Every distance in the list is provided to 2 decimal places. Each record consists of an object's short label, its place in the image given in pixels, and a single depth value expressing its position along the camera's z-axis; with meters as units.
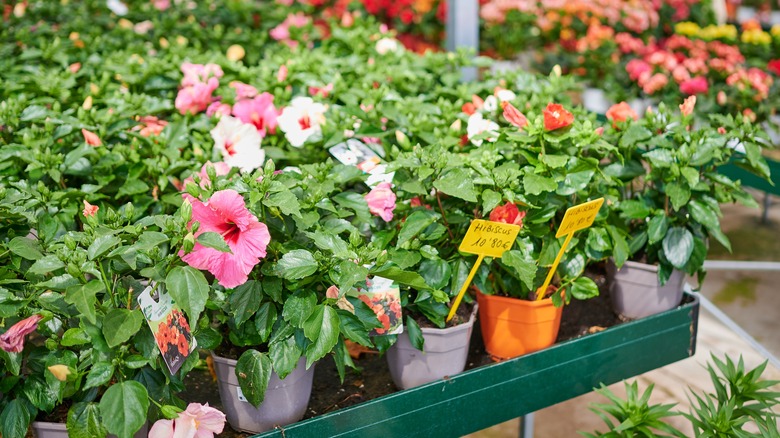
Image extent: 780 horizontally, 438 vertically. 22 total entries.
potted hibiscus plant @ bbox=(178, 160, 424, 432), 1.04
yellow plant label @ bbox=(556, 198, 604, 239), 1.25
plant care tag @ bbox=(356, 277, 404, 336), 1.19
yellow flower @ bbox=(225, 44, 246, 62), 2.22
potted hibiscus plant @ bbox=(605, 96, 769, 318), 1.44
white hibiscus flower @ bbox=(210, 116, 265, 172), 1.46
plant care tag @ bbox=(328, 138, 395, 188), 1.34
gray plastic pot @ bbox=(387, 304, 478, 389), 1.29
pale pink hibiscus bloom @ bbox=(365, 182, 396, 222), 1.28
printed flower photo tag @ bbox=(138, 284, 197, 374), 1.01
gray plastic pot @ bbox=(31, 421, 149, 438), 1.09
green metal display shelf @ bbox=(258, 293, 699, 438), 1.21
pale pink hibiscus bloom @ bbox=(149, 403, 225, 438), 1.05
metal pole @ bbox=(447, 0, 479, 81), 2.93
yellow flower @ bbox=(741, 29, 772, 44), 3.69
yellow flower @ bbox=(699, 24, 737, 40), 3.82
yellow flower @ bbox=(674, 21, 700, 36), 3.98
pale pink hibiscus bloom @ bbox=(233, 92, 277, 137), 1.59
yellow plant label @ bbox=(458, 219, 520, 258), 1.21
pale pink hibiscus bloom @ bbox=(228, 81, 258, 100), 1.79
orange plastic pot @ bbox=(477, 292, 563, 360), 1.39
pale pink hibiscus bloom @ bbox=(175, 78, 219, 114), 1.74
